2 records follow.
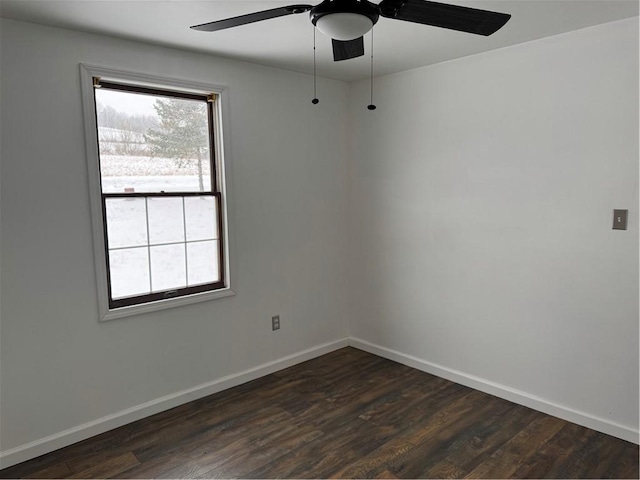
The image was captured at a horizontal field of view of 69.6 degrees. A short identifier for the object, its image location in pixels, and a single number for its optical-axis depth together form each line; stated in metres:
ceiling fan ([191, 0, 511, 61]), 1.57
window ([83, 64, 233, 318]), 2.88
